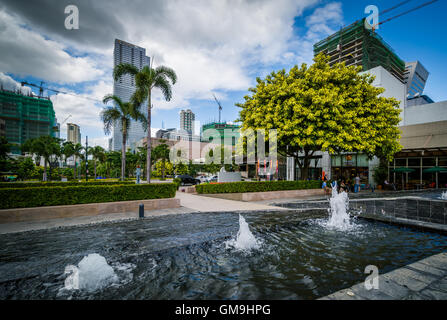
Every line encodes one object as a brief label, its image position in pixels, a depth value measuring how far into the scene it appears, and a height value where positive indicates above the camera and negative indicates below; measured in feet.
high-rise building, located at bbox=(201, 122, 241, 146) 449.76 +96.29
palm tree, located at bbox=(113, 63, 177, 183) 53.72 +22.83
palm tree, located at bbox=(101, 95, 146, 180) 67.88 +17.44
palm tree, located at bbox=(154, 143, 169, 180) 174.91 +12.36
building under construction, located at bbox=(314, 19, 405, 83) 291.17 +178.91
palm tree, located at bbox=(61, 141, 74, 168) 171.83 +13.13
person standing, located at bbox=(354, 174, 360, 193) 67.16 -6.09
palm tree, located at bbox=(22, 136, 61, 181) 138.21 +12.05
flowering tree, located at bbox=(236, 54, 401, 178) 51.49 +15.20
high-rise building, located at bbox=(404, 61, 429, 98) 358.23 +162.38
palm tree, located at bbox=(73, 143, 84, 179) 182.65 +13.15
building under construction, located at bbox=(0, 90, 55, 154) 373.30 +96.20
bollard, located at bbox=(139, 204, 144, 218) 32.27 -7.22
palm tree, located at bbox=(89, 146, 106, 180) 205.87 +12.41
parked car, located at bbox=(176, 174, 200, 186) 108.72 -7.65
